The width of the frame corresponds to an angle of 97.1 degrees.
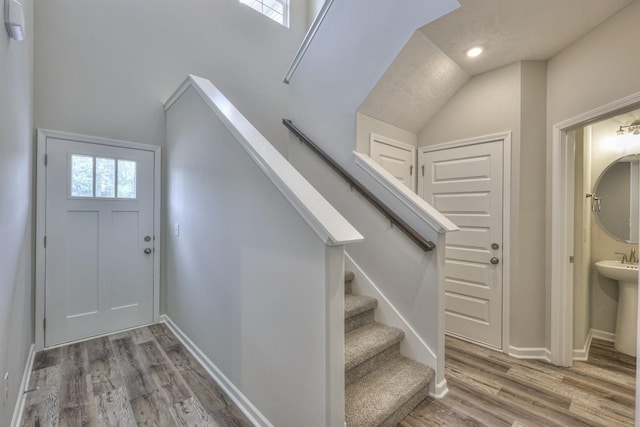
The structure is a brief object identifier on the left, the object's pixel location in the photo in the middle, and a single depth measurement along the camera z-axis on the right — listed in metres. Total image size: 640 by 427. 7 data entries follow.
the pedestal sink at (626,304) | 2.53
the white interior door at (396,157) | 2.64
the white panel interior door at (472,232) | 2.62
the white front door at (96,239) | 2.53
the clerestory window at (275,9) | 3.89
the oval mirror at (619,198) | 2.72
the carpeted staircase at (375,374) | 1.56
